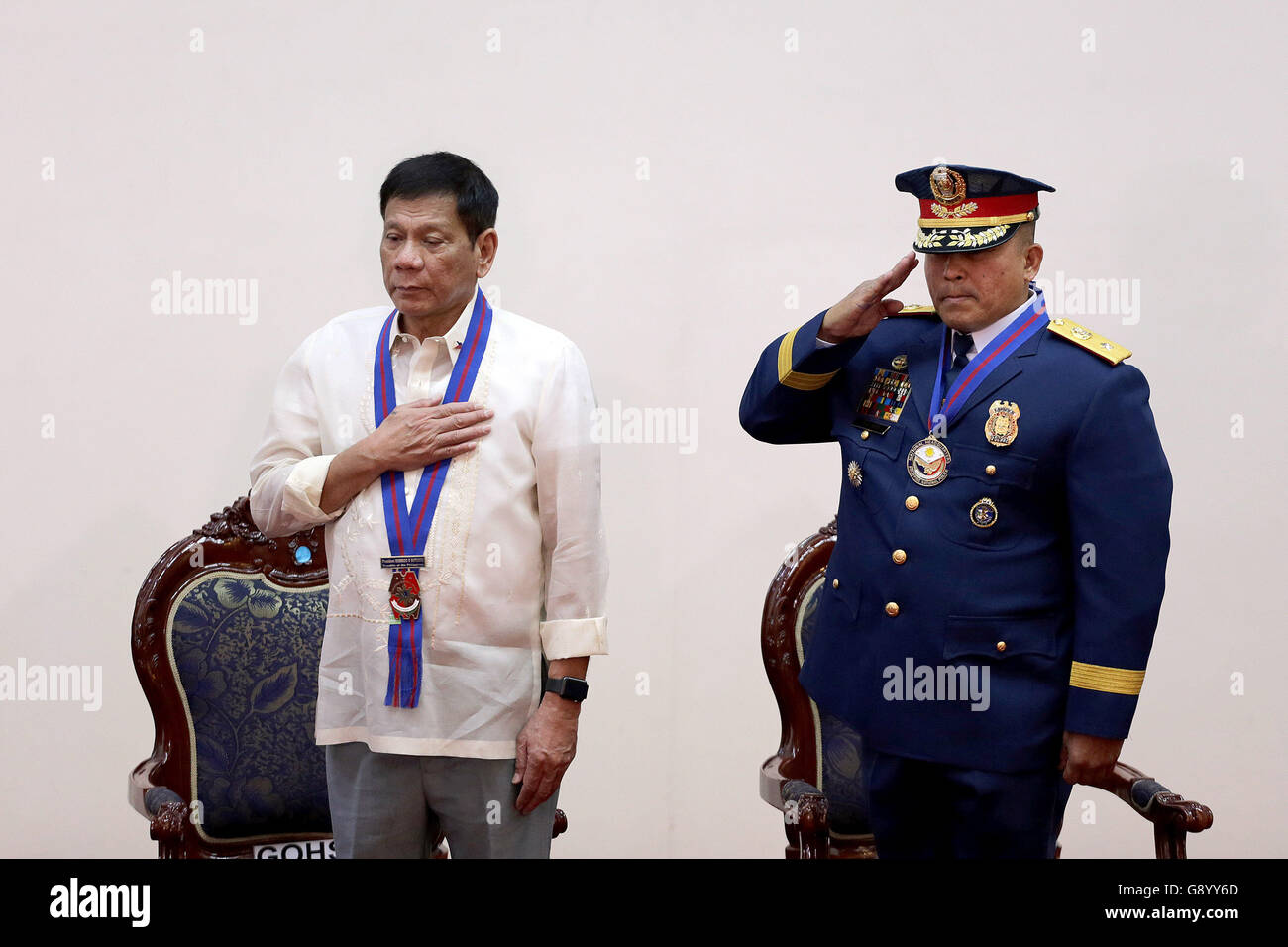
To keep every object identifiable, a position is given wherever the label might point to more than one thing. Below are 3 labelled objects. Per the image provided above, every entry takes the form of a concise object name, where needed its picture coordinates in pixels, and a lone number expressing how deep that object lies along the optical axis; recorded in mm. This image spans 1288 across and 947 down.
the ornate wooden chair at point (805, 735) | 2633
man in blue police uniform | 1922
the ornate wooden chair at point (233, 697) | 2562
